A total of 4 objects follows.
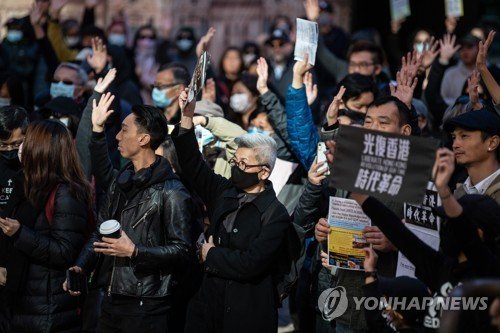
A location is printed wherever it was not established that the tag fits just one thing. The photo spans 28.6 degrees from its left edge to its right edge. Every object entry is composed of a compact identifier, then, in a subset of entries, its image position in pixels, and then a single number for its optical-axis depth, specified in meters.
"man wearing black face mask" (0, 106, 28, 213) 7.88
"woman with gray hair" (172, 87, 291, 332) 6.58
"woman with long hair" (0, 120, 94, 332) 7.00
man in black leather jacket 6.76
